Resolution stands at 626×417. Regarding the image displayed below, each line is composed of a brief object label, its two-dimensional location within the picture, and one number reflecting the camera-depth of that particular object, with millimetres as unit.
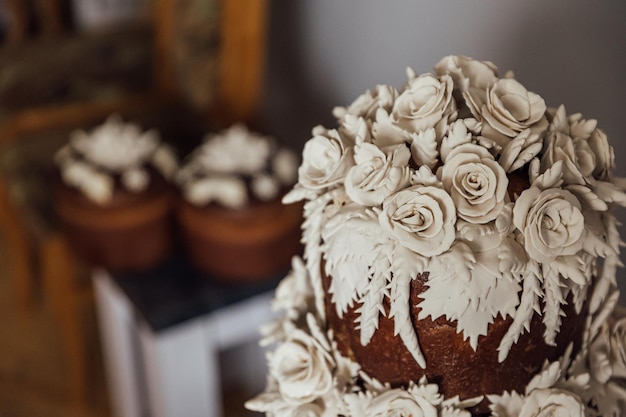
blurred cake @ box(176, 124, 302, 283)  1377
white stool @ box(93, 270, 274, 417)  1414
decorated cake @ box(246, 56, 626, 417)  630
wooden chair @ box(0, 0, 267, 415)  1727
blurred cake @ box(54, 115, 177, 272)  1430
